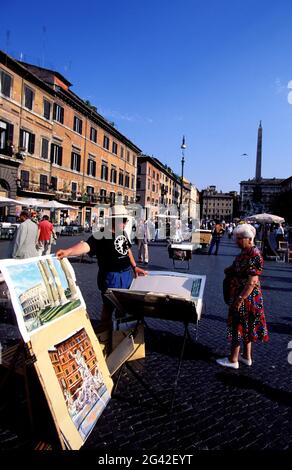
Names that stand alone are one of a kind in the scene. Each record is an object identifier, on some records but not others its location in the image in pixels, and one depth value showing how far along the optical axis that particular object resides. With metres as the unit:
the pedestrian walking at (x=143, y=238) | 12.77
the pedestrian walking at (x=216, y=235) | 17.17
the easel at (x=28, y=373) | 2.49
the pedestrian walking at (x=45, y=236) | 11.72
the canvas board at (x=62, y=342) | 2.51
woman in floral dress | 3.92
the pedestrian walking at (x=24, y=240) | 7.39
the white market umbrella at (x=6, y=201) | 18.25
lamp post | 28.65
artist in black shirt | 4.14
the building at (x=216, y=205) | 163.62
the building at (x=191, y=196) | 97.75
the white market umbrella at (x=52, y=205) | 22.44
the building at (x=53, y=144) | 24.53
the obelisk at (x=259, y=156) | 65.25
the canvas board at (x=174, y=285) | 3.32
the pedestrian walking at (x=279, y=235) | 17.86
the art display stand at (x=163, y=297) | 3.21
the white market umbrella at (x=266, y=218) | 19.23
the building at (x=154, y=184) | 59.50
